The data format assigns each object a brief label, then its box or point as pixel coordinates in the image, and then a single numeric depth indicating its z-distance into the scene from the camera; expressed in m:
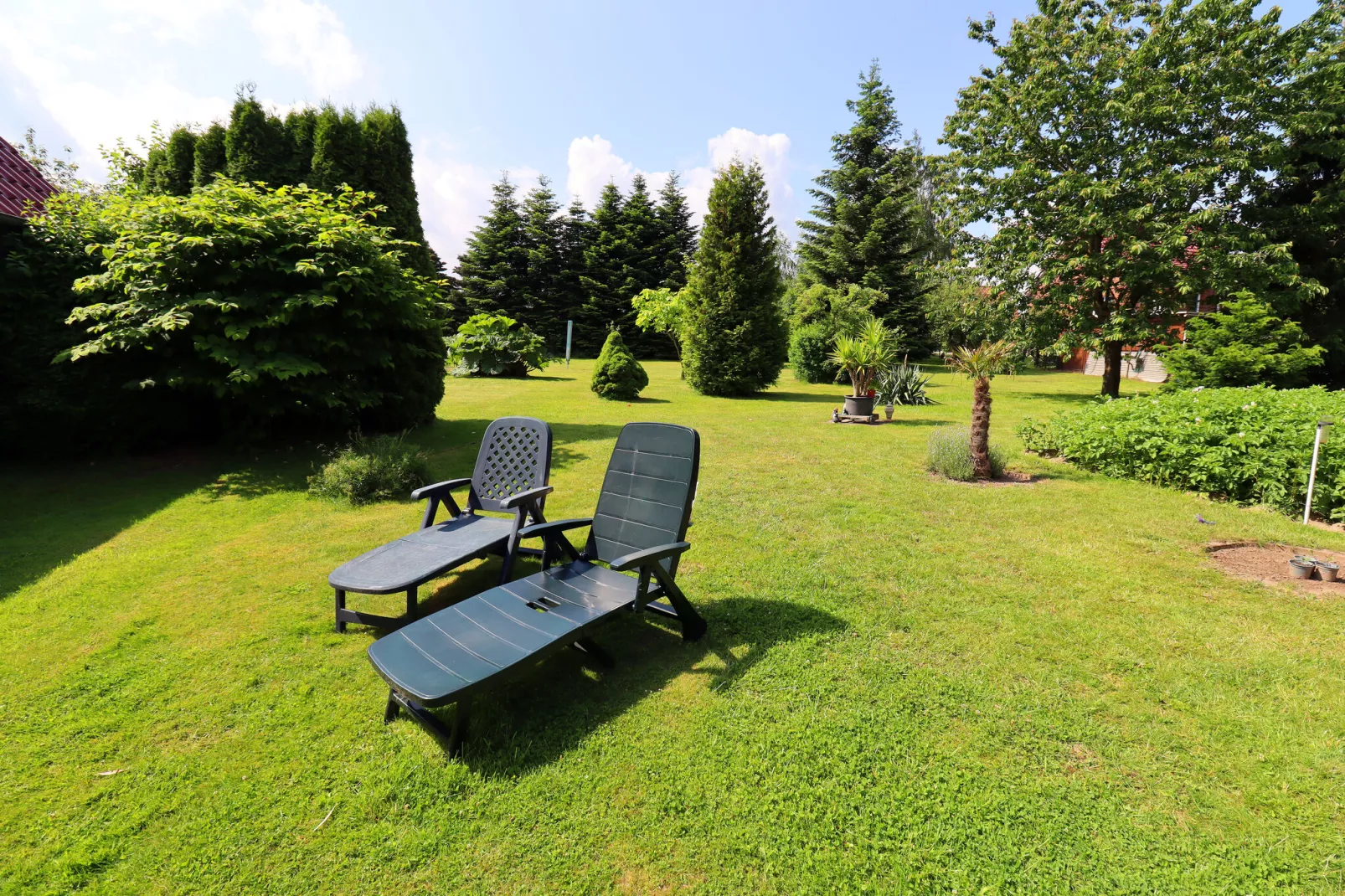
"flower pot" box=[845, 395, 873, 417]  11.74
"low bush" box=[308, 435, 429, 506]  6.16
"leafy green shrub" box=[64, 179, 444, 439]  6.36
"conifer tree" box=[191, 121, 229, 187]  9.19
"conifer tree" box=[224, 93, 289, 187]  8.89
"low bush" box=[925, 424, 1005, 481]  7.19
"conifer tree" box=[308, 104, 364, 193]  8.97
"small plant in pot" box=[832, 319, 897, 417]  11.72
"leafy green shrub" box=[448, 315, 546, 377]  19.39
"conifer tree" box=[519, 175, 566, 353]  34.56
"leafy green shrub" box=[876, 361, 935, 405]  14.12
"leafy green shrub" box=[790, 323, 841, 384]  20.22
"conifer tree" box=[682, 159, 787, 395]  15.53
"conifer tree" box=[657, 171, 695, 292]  34.66
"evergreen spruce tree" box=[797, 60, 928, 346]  23.53
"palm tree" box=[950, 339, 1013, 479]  7.00
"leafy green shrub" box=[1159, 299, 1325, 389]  11.31
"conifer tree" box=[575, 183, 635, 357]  33.78
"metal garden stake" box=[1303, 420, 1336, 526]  5.27
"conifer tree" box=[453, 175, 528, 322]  34.00
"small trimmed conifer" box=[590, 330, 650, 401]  14.54
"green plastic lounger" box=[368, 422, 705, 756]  2.57
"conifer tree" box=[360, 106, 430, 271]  9.32
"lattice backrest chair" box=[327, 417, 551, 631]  3.48
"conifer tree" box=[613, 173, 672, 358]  33.62
